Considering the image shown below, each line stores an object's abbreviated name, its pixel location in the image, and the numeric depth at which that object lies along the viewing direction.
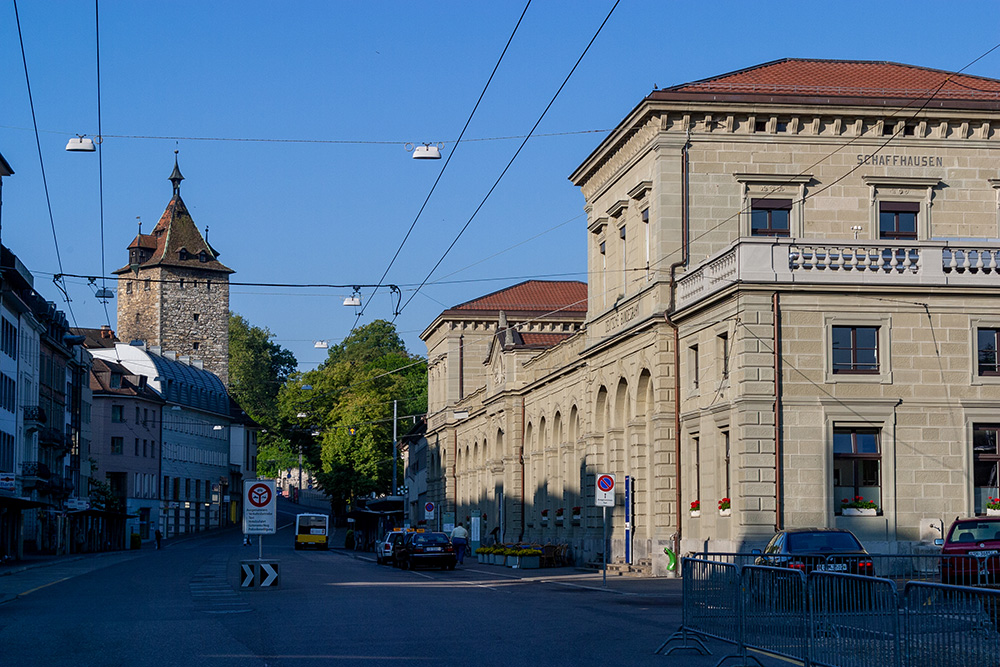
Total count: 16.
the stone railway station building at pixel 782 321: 33.34
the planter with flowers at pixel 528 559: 47.53
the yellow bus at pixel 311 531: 88.19
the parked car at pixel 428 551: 48.03
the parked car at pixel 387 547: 54.12
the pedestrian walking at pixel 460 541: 54.38
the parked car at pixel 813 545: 22.92
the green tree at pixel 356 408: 101.31
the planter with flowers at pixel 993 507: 33.50
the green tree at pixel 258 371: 160.12
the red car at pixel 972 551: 19.16
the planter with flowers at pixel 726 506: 34.56
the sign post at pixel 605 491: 34.72
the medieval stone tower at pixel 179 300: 151.00
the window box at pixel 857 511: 33.34
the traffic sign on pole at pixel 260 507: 30.72
